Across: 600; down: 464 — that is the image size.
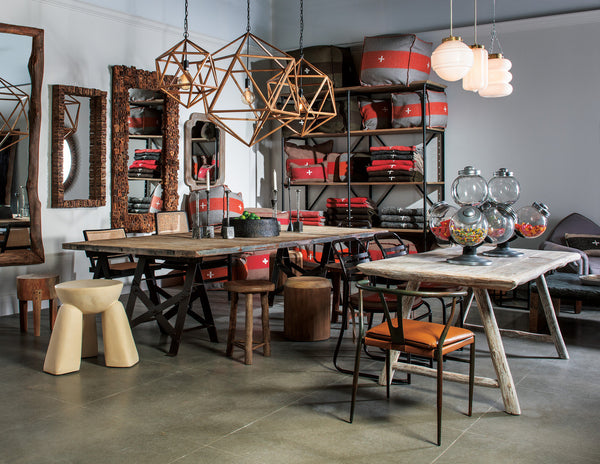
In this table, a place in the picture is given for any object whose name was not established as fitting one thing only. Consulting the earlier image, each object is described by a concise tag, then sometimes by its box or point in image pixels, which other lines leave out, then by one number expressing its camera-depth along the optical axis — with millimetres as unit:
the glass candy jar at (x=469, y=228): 3377
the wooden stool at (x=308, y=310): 4531
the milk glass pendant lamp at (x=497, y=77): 4270
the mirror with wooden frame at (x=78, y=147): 5668
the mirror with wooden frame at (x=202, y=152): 7070
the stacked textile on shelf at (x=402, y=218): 6988
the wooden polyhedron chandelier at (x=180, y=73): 6605
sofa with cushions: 5820
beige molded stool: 3709
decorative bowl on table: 4773
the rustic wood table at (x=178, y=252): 3965
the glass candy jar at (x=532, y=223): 4055
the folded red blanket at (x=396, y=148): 7022
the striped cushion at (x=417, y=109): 6902
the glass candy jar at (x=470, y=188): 3658
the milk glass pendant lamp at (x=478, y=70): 4008
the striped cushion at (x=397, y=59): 6746
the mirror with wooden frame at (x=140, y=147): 6250
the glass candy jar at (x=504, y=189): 4062
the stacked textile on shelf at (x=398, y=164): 7023
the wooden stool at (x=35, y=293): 4684
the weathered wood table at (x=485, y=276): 2998
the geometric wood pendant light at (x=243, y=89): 7594
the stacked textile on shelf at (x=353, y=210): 7379
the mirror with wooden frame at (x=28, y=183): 5332
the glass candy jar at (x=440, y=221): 3613
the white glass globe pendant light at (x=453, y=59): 3725
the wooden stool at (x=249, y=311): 4000
